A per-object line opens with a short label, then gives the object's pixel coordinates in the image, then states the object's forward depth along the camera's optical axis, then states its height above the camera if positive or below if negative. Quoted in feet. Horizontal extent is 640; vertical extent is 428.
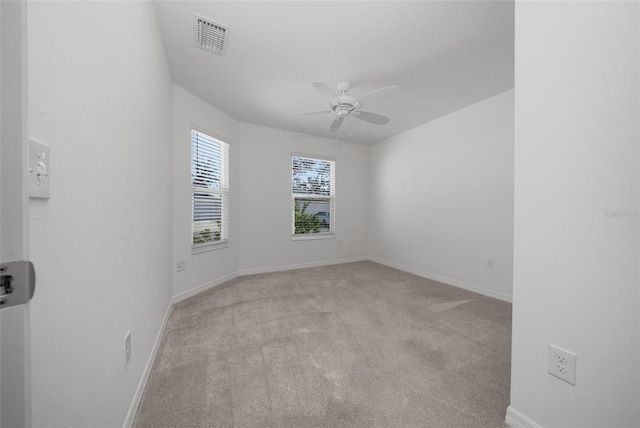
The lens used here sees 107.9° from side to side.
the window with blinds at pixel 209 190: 10.03 +1.05
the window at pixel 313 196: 14.58 +1.12
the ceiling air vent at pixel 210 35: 5.99 +4.85
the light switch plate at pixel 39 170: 1.87 +0.35
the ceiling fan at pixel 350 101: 7.20 +3.84
